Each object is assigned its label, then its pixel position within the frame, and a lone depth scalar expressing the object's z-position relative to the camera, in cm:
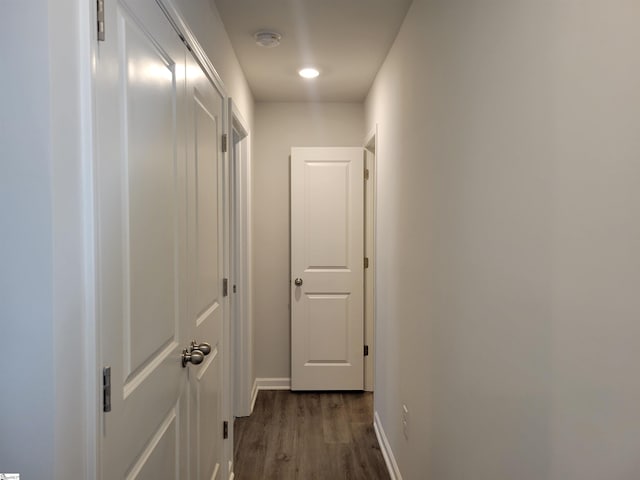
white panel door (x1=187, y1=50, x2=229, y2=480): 165
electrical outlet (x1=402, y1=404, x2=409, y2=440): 216
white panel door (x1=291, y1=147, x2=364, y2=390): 367
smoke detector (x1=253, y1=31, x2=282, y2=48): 242
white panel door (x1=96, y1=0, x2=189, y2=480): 94
